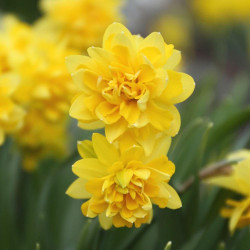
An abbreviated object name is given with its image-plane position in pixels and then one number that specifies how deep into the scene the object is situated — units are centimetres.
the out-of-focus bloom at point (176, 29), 165
